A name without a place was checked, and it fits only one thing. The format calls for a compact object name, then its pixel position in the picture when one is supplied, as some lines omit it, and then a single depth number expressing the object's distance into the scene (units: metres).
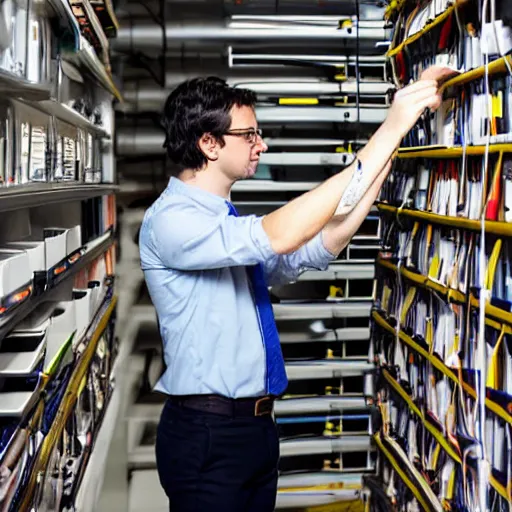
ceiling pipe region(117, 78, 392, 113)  3.30
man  1.89
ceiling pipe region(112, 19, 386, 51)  3.27
